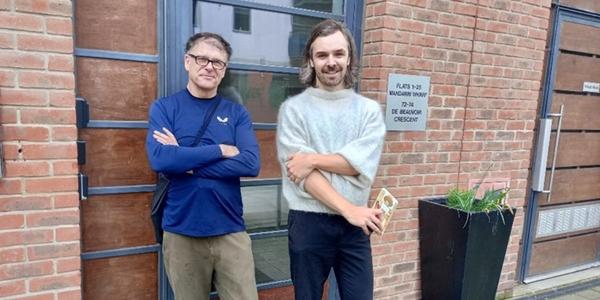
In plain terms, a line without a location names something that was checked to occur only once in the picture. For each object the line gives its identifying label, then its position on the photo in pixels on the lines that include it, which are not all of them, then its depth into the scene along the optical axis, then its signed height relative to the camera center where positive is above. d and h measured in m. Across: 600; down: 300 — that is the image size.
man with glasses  2.12 -0.42
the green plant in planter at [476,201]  3.17 -0.77
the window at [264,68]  2.64 +0.13
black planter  3.09 -1.12
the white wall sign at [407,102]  3.09 -0.06
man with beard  2.06 -0.35
